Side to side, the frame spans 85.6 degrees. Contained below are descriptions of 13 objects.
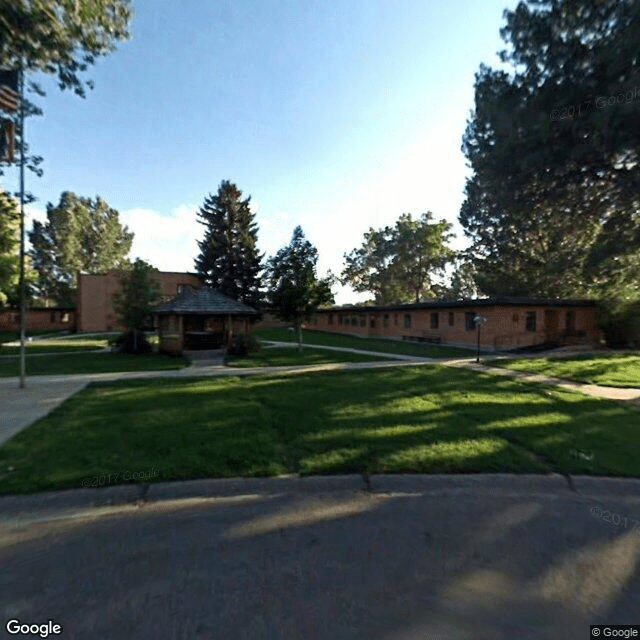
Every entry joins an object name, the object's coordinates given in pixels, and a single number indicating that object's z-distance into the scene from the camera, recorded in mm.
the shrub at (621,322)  20438
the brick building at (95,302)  36781
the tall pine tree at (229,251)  41344
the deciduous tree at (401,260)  46938
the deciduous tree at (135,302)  17969
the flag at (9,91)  8201
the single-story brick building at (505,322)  21047
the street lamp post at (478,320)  16203
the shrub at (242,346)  17094
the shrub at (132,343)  18078
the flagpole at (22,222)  9078
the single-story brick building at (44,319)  39972
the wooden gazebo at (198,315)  17344
